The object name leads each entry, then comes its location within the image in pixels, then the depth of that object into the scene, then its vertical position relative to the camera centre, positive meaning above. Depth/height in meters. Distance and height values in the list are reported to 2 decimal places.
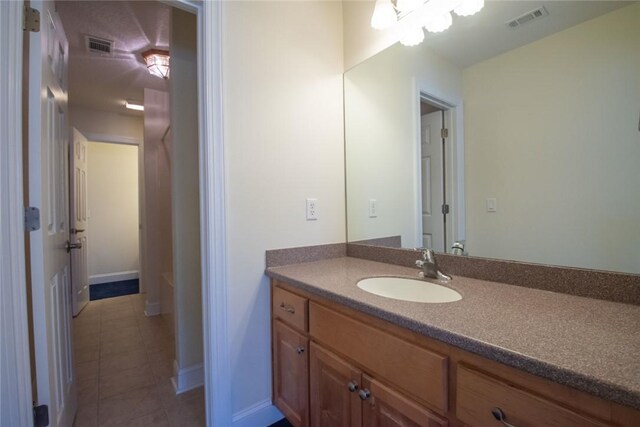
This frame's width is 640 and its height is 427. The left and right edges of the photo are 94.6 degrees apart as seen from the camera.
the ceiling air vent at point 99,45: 2.38 +1.40
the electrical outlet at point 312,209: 1.65 +0.01
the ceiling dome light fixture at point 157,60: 2.56 +1.34
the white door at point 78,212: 2.82 +0.02
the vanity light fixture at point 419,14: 1.31 +0.93
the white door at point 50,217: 1.10 -0.01
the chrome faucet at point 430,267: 1.25 -0.25
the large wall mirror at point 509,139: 0.94 +0.29
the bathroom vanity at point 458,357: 0.55 -0.36
